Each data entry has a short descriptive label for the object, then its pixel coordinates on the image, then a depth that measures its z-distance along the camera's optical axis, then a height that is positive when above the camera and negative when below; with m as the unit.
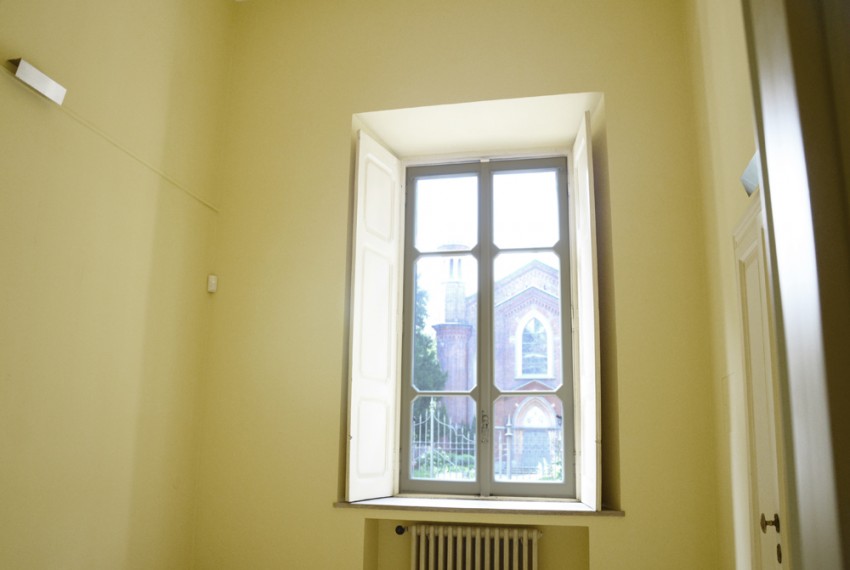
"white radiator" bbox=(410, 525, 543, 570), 4.19 -0.87
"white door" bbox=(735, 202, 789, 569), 2.66 +0.05
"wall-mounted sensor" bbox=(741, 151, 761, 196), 2.52 +0.86
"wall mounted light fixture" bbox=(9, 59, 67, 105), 3.04 +1.42
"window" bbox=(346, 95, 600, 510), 4.63 +0.51
